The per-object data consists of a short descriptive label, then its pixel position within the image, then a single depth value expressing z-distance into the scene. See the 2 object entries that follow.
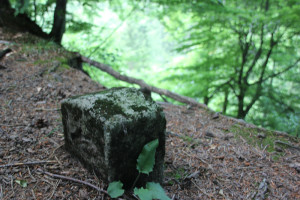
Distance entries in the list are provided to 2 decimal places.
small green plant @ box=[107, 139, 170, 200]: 0.65
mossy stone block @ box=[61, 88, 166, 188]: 0.69
